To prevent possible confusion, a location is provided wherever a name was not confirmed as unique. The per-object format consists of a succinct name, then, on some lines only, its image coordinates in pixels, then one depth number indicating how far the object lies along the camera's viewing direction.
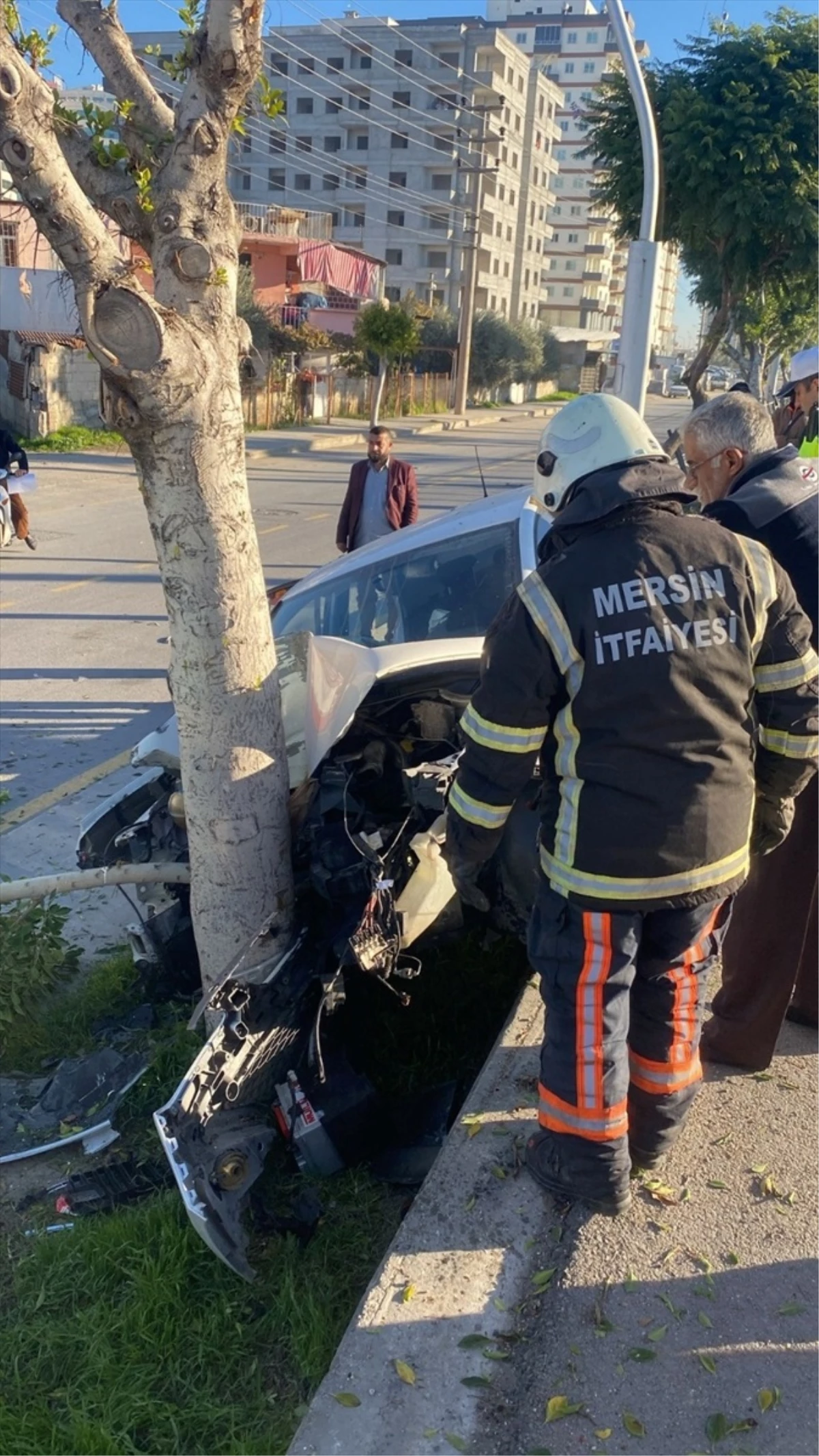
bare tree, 2.70
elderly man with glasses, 2.98
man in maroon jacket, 8.42
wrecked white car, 2.84
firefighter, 2.40
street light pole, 9.31
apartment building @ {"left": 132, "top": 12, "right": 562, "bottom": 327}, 70.56
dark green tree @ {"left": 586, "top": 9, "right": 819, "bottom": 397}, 13.45
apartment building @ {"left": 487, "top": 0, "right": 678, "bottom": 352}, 99.56
